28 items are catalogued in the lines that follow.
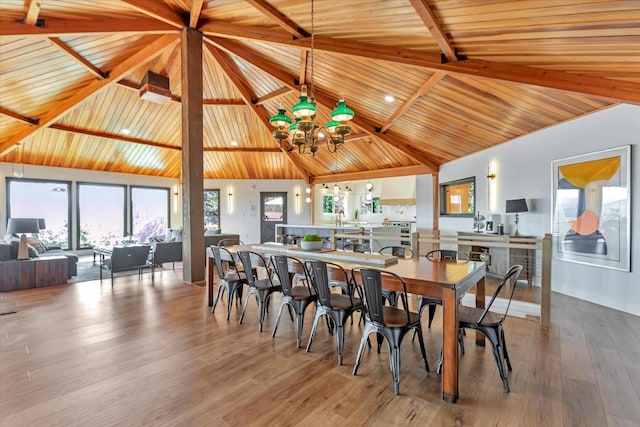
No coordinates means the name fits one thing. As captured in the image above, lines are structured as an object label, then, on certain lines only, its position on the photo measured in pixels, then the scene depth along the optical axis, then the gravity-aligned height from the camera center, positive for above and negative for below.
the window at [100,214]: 9.68 -0.16
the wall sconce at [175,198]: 12.05 +0.43
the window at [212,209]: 12.55 -0.01
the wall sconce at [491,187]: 6.60 +0.46
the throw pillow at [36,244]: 6.67 -0.78
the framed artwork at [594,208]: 4.17 -0.01
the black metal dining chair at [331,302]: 2.74 -0.89
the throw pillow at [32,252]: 5.72 -0.81
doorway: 12.55 -0.15
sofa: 5.34 -0.81
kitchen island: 7.71 -0.75
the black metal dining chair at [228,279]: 3.87 -0.92
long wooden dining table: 2.19 -0.61
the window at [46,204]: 8.54 +0.15
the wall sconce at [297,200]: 12.55 +0.33
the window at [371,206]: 13.98 +0.11
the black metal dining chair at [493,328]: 2.35 -0.94
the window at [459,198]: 7.59 +0.27
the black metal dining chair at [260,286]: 3.46 -0.91
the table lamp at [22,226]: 5.90 -0.32
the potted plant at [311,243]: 3.75 -0.43
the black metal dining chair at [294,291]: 3.07 -0.89
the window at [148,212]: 10.91 -0.11
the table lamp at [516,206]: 5.45 +0.03
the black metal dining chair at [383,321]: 2.33 -0.91
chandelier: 3.17 +0.96
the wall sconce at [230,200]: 12.48 +0.35
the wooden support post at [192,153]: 5.10 +0.94
